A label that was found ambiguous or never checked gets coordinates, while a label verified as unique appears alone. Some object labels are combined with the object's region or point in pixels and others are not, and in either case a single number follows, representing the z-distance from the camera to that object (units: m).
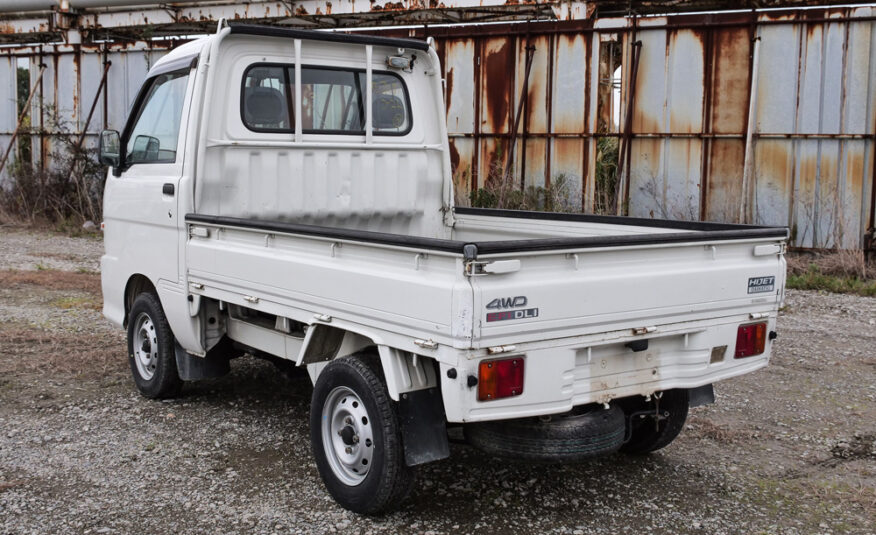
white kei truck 3.67
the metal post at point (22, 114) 18.52
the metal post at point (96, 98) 17.96
